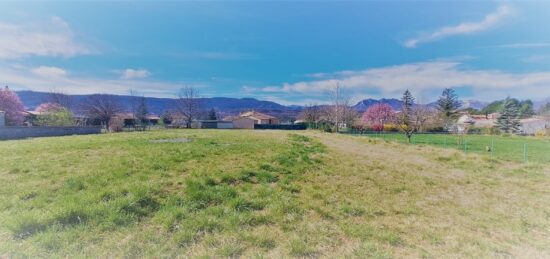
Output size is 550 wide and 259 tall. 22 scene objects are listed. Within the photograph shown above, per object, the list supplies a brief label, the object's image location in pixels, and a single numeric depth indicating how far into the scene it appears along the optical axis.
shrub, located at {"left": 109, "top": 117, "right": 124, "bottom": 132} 37.41
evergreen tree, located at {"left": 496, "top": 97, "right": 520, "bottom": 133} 56.55
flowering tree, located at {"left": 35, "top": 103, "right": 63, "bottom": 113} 38.31
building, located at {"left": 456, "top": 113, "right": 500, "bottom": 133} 70.97
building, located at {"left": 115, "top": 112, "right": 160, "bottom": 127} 63.68
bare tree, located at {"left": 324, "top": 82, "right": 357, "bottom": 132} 51.42
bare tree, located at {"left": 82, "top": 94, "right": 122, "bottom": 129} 51.31
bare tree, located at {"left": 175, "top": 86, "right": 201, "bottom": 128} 69.62
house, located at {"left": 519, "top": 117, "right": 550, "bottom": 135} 54.53
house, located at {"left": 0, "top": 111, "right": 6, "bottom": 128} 23.14
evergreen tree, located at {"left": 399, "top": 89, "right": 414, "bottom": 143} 28.38
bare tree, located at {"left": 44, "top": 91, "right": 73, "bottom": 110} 54.12
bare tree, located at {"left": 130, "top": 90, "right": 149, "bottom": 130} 64.77
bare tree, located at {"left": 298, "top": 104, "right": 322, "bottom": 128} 67.21
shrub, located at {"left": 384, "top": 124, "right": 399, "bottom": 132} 55.10
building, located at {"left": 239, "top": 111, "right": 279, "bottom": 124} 78.15
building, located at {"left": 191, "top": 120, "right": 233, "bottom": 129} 69.05
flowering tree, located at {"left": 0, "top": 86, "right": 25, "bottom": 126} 34.50
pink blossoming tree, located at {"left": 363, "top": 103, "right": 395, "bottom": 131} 65.54
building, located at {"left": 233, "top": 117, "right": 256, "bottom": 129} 72.66
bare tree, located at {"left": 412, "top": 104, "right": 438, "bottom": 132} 29.01
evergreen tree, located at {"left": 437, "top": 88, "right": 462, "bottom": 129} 75.64
